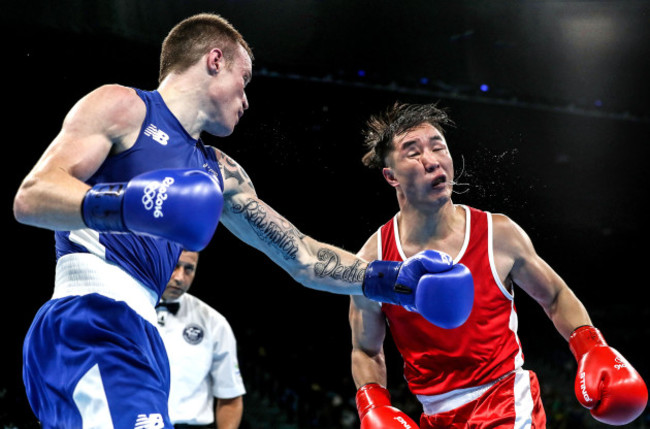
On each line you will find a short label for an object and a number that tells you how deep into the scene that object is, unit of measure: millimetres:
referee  3400
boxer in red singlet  2295
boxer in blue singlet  1463
